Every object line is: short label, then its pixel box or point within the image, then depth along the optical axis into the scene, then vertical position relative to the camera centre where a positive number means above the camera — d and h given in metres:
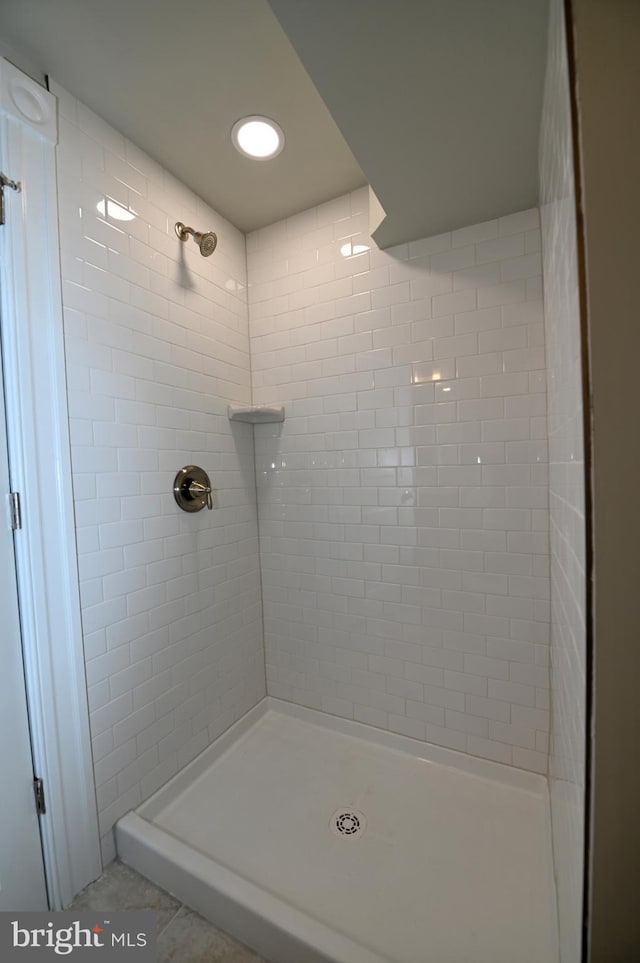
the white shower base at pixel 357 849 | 1.01 -1.27
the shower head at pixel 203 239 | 1.48 +0.96
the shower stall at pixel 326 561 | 1.12 -0.36
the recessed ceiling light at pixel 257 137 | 1.32 +1.24
